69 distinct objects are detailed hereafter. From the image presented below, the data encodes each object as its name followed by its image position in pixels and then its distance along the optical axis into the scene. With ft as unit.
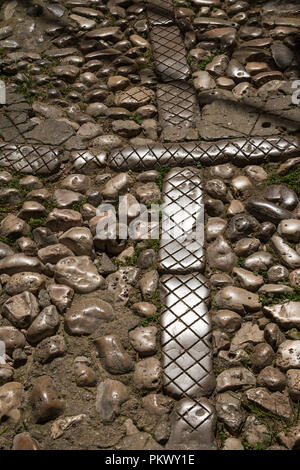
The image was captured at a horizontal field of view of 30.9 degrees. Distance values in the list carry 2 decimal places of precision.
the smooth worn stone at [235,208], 9.11
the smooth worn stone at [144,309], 7.87
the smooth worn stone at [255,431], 6.54
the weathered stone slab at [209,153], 9.97
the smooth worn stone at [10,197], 9.56
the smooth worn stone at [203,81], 11.61
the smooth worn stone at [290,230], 8.67
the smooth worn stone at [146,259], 8.50
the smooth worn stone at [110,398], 6.81
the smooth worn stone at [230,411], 6.65
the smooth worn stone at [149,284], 8.08
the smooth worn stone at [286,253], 8.32
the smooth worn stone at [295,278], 8.09
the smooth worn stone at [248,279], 8.09
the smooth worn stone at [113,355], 7.27
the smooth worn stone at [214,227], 8.79
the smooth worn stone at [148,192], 9.43
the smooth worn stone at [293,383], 6.88
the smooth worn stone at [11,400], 6.82
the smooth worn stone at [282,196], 9.15
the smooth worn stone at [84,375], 7.10
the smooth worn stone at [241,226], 8.78
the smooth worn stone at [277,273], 8.18
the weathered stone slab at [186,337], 7.08
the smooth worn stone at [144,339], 7.45
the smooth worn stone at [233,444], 6.48
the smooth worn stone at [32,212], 9.25
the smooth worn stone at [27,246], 8.70
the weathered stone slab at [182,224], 8.43
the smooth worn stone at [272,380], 6.98
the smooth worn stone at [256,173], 9.66
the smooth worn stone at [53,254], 8.55
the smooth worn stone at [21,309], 7.73
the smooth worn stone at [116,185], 9.50
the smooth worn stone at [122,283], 8.12
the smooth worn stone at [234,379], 7.03
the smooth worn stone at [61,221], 9.05
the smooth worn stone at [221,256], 8.42
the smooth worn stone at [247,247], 8.54
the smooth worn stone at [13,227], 8.93
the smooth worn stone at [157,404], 6.86
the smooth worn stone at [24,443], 6.48
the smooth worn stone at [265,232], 8.71
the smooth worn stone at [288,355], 7.13
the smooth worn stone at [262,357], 7.20
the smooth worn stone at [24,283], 8.13
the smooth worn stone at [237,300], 7.85
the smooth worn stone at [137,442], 6.52
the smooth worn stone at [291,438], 6.40
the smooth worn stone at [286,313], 7.59
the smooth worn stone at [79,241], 8.67
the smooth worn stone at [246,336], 7.49
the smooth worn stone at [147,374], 7.11
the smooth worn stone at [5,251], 8.64
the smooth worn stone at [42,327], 7.61
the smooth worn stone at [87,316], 7.67
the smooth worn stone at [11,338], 7.50
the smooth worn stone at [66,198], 9.41
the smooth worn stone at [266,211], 8.95
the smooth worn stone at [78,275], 8.18
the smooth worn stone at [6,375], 7.17
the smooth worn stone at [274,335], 7.41
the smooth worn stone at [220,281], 8.18
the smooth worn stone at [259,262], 8.34
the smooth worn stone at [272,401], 6.73
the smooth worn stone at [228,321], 7.66
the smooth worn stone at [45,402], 6.77
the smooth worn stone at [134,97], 11.27
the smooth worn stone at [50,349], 7.39
